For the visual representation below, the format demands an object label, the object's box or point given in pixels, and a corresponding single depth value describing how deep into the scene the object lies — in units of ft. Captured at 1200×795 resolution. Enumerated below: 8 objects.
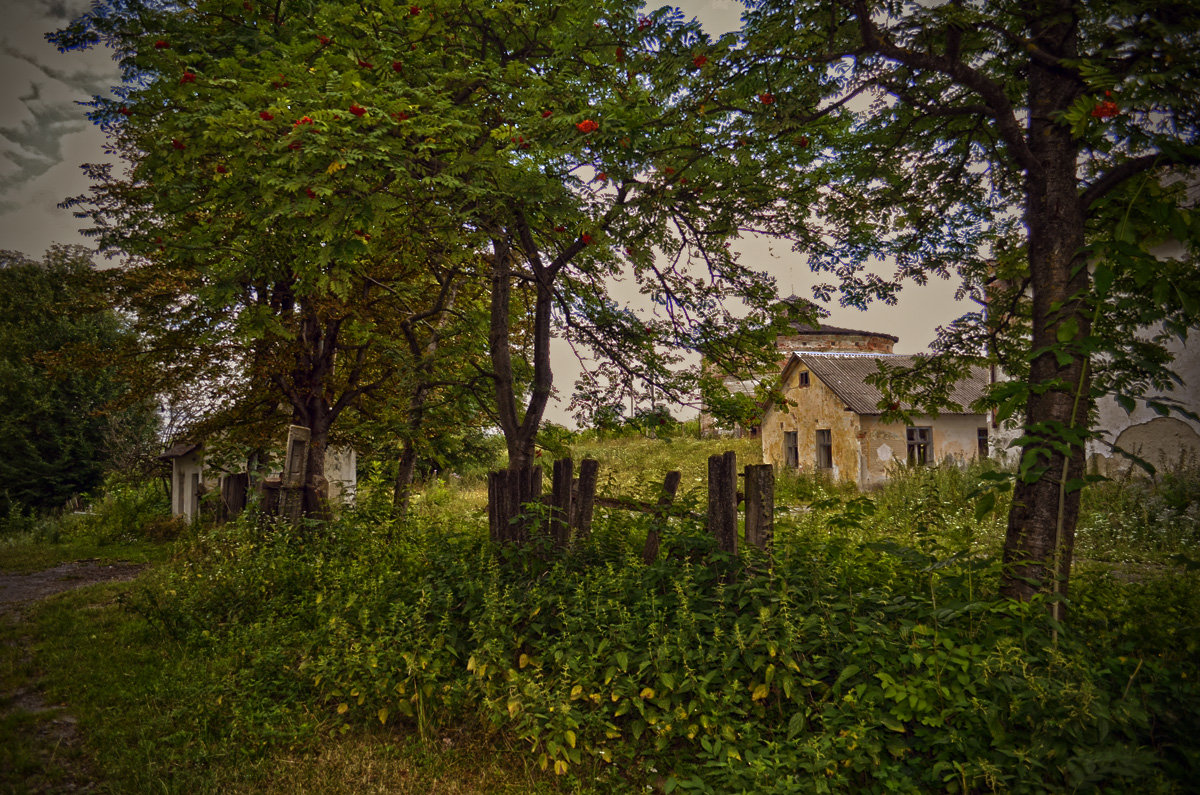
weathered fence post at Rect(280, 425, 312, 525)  27.84
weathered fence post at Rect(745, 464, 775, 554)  14.57
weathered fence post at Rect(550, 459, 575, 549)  17.34
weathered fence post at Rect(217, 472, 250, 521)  35.68
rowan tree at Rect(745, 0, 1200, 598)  10.93
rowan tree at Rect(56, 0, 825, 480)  13.97
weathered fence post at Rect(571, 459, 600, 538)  16.89
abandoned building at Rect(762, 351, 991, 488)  62.59
